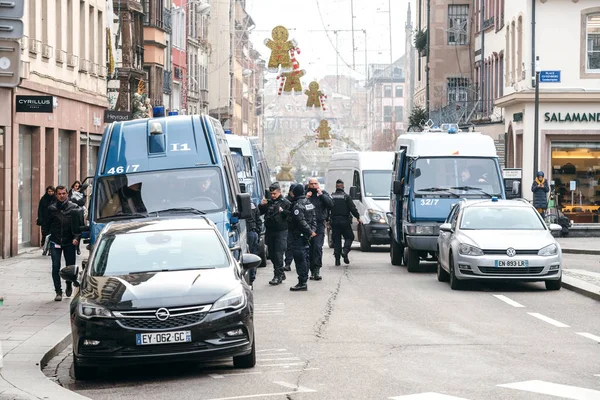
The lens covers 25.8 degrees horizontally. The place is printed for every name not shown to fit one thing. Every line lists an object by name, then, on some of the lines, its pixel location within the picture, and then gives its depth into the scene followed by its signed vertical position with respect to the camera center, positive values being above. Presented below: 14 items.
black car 11.45 -1.34
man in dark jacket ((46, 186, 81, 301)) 19.88 -1.12
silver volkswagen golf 21.11 -1.32
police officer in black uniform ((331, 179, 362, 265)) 28.98 -1.31
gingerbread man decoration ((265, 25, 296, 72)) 61.75 +5.51
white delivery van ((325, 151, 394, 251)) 35.53 -0.70
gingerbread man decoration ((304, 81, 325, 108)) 73.21 +3.91
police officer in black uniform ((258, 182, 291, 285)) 23.75 -1.15
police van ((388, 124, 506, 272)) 26.17 -0.34
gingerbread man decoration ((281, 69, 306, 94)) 64.19 +4.12
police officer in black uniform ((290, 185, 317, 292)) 21.97 -1.13
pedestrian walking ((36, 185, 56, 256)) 29.94 -0.90
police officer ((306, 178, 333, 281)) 24.44 -0.88
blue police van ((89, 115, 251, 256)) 17.50 -0.17
